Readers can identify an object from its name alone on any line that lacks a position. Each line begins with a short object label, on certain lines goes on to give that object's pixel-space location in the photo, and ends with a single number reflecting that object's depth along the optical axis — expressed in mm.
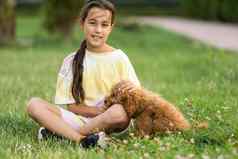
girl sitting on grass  5406
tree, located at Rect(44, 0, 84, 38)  21031
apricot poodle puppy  5113
